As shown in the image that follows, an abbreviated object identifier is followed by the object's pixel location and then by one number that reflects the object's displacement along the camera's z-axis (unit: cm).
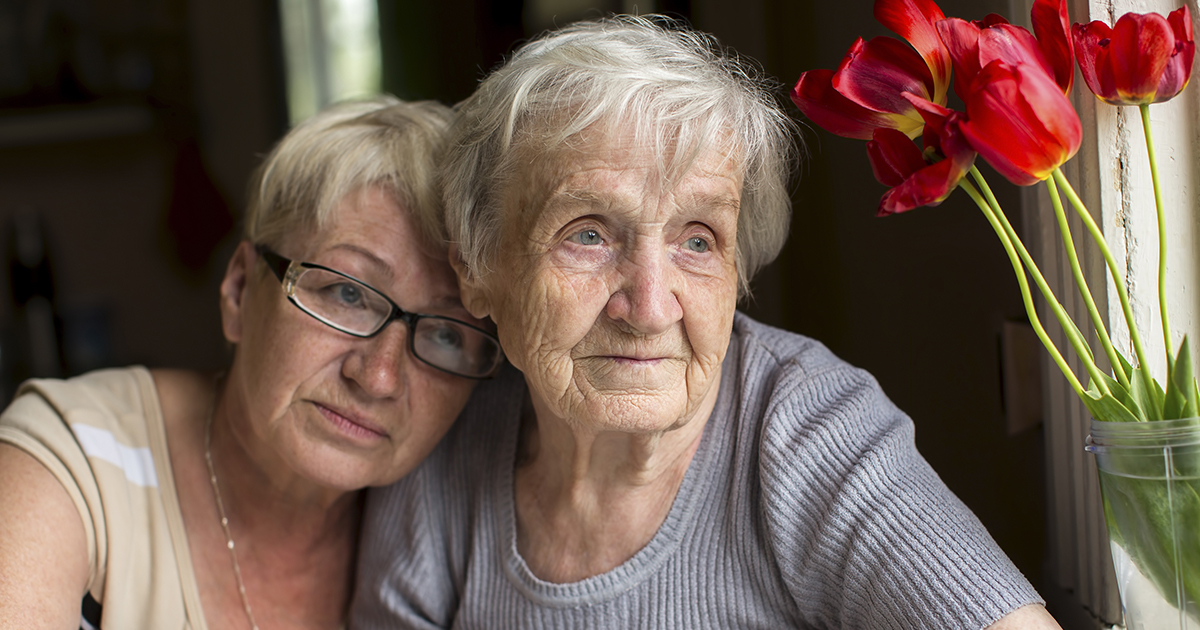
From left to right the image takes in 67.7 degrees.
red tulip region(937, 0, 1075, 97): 84
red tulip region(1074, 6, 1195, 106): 81
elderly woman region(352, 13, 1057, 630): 106
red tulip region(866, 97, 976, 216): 83
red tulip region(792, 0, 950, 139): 91
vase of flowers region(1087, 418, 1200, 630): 82
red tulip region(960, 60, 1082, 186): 77
